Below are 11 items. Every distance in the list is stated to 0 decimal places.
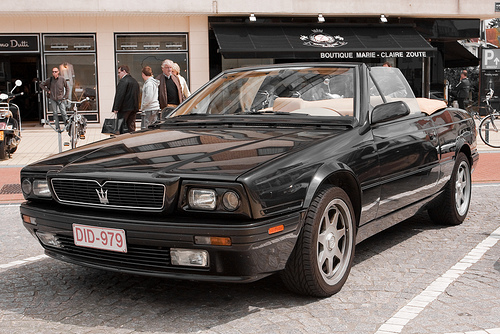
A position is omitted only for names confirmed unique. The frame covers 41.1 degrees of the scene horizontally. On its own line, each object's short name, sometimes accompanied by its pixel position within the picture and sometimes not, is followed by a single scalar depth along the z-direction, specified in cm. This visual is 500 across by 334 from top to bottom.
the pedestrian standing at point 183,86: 1306
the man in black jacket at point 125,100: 1302
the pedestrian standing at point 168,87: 1277
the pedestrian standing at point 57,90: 1756
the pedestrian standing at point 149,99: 1277
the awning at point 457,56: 2581
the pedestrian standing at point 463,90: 2342
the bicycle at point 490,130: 1465
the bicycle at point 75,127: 1395
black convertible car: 352
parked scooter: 1305
